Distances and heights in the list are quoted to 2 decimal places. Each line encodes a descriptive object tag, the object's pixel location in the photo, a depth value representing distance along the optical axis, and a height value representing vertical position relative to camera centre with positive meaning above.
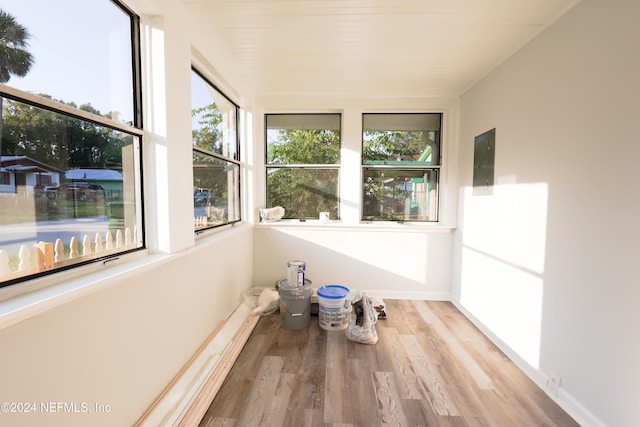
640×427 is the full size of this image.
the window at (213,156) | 2.17 +0.38
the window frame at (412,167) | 3.43 +0.42
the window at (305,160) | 3.53 +0.50
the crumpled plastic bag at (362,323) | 2.41 -1.10
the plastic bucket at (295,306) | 2.63 -1.03
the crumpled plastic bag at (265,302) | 2.91 -1.12
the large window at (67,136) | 0.94 +0.25
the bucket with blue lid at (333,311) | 2.65 -1.08
